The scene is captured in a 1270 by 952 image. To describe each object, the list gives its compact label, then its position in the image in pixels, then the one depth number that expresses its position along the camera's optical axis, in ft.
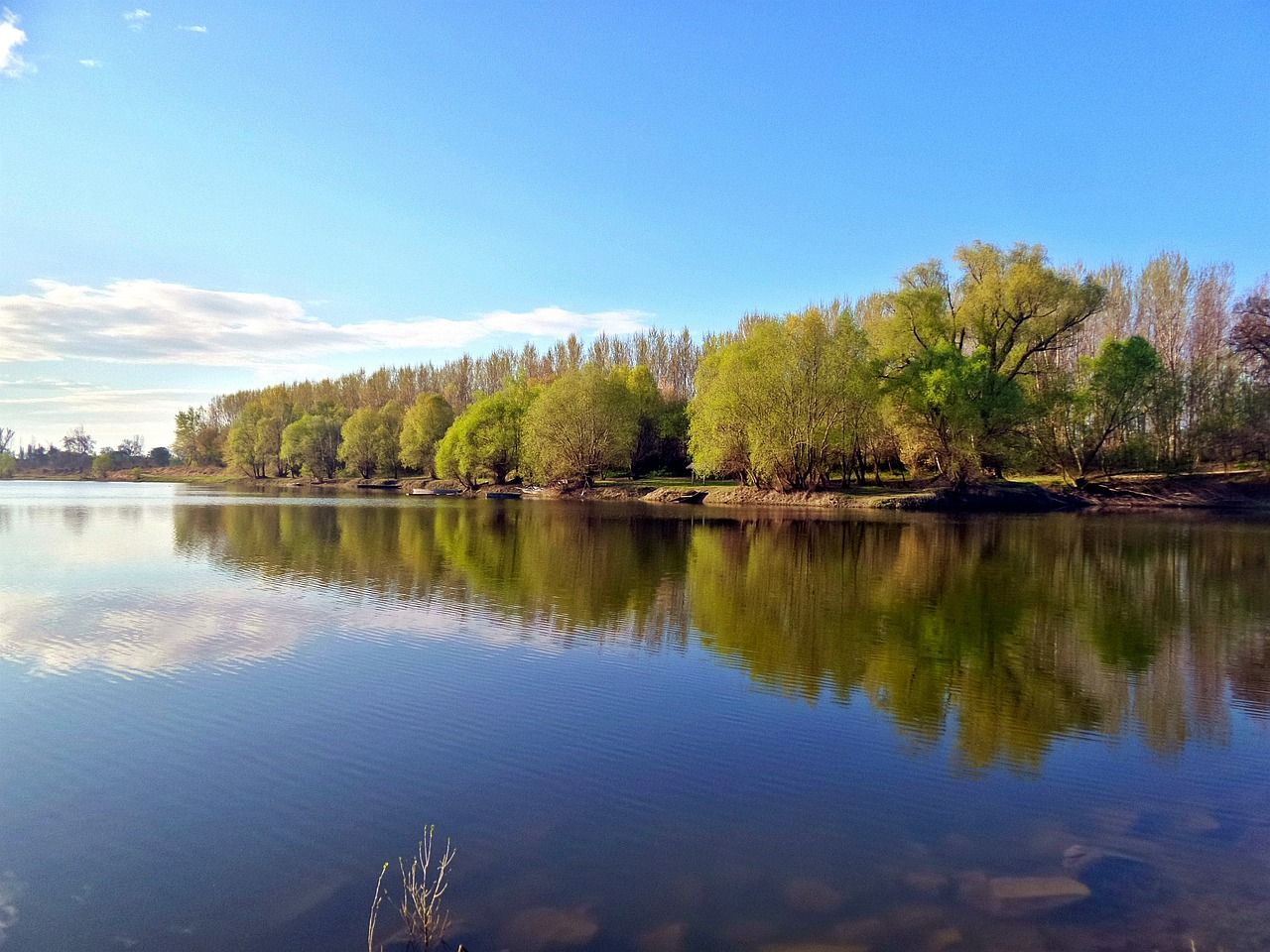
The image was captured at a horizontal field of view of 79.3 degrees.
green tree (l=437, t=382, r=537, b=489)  254.27
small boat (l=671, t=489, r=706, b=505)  197.06
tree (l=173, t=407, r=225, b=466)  453.99
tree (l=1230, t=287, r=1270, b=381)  174.60
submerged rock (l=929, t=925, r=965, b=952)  16.60
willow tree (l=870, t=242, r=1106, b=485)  168.76
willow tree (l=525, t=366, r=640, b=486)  224.74
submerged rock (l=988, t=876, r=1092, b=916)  18.17
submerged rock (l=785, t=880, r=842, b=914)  17.99
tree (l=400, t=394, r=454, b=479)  301.84
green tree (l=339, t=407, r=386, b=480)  328.49
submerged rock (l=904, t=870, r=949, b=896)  18.88
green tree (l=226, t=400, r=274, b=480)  387.34
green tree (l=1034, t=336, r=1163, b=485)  175.32
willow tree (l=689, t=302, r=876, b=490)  172.76
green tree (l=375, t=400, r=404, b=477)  328.70
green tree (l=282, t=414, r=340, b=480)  353.51
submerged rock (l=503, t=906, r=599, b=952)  16.49
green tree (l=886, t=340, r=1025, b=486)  165.78
